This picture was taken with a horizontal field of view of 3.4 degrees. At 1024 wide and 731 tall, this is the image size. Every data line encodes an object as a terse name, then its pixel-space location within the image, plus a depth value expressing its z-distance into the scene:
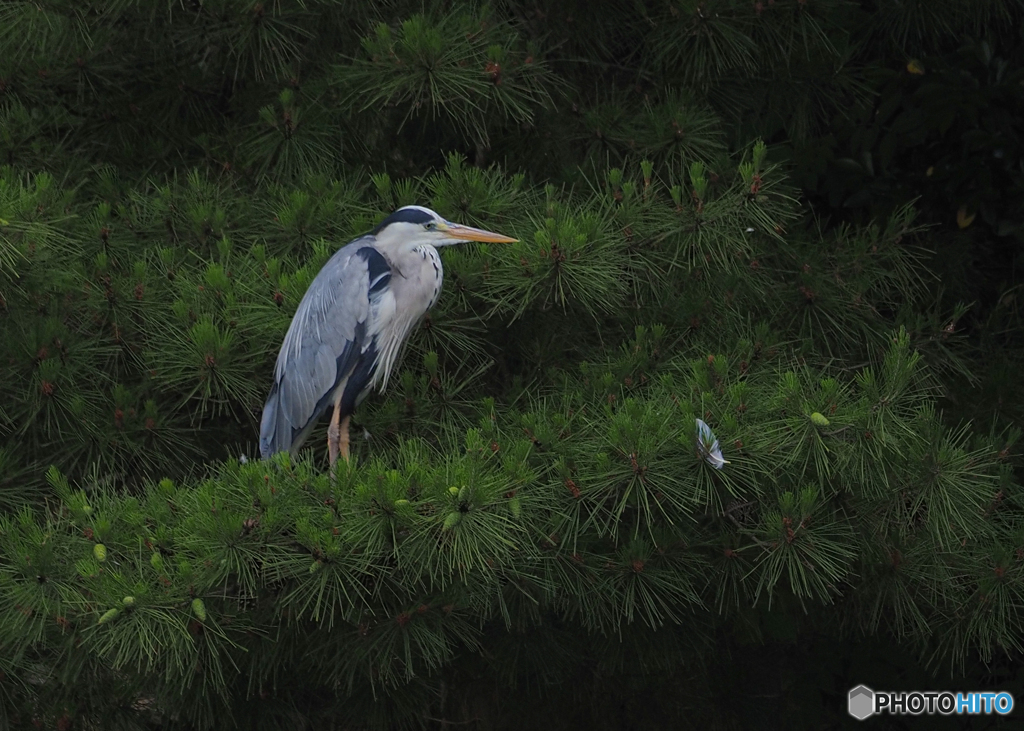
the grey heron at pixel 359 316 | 28.13
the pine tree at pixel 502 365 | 27.81
